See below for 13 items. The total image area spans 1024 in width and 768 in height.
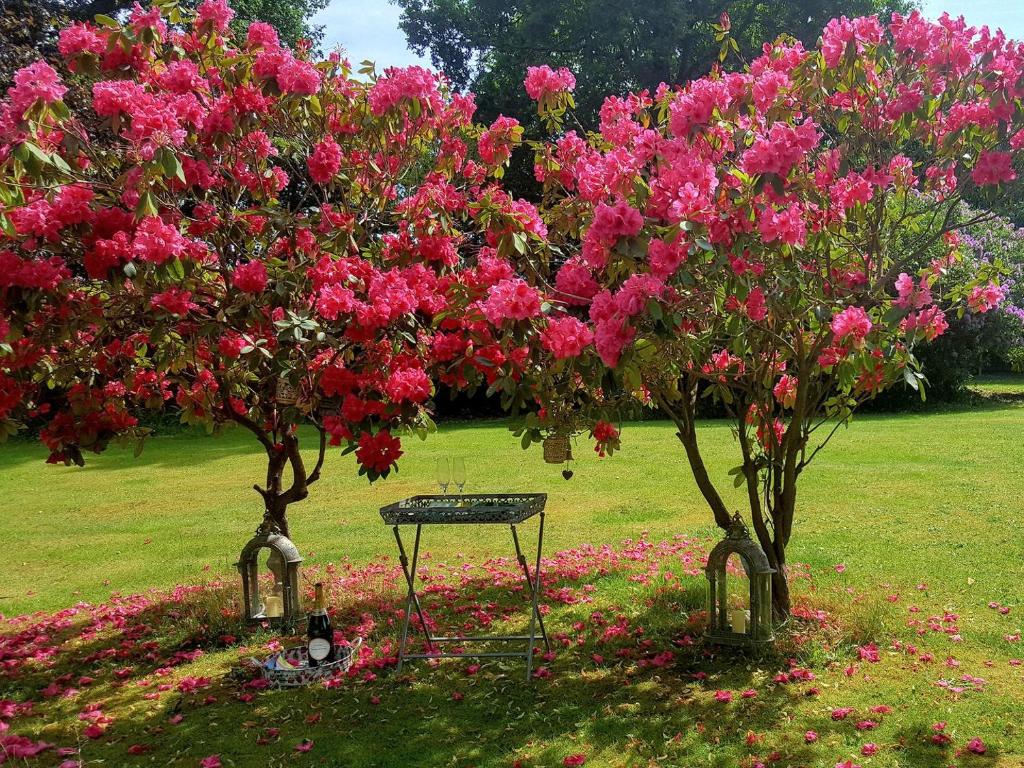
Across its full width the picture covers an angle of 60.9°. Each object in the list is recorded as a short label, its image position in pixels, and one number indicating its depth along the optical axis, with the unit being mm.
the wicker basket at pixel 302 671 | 4402
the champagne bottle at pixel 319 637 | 4430
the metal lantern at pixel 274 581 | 5043
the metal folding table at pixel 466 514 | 4211
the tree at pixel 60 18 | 9922
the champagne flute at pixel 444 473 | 5008
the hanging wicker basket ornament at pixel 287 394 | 4535
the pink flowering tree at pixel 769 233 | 3184
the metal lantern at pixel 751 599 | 4309
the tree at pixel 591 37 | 21125
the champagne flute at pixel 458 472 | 4973
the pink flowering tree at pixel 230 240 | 3574
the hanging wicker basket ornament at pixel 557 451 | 4652
